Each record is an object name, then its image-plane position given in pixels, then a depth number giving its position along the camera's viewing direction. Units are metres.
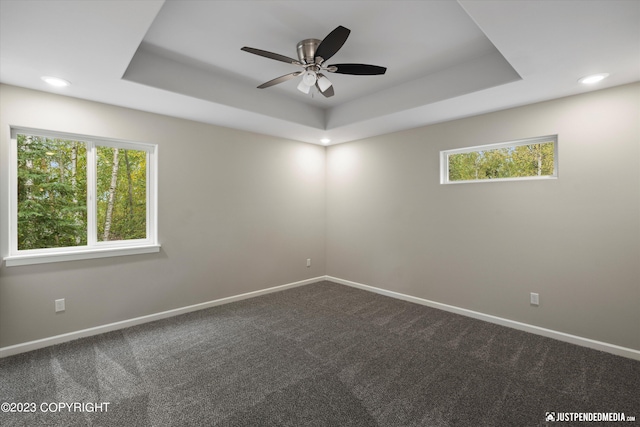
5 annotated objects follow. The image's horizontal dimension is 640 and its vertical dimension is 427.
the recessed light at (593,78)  2.46
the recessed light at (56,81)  2.52
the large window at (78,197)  2.81
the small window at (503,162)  3.11
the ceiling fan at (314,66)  2.17
